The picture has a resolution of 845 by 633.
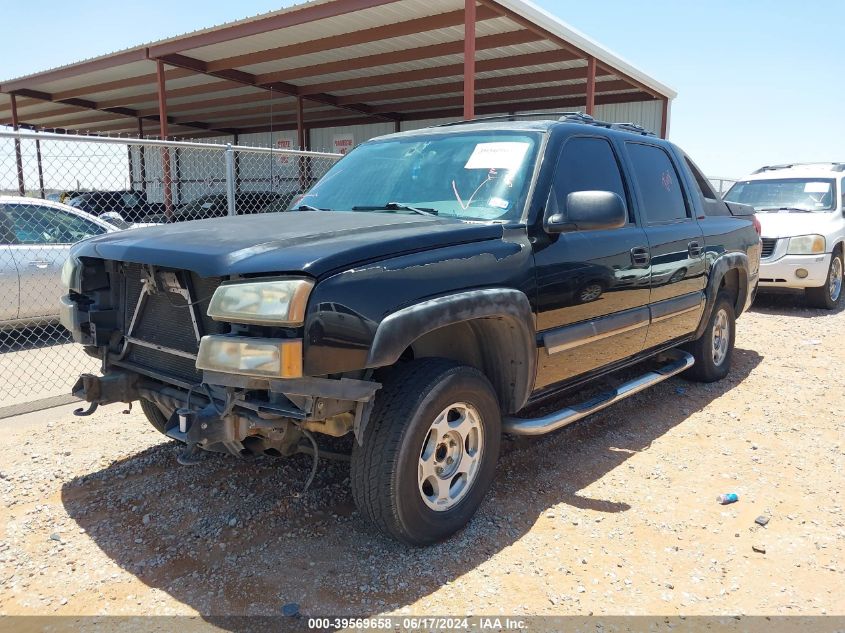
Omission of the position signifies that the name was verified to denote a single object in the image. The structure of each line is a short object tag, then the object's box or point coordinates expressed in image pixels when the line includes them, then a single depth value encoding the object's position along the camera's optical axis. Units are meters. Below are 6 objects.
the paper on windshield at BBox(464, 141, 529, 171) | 3.55
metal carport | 10.93
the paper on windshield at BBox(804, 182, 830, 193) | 10.00
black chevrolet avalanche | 2.48
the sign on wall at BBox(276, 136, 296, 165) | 25.15
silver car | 6.61
